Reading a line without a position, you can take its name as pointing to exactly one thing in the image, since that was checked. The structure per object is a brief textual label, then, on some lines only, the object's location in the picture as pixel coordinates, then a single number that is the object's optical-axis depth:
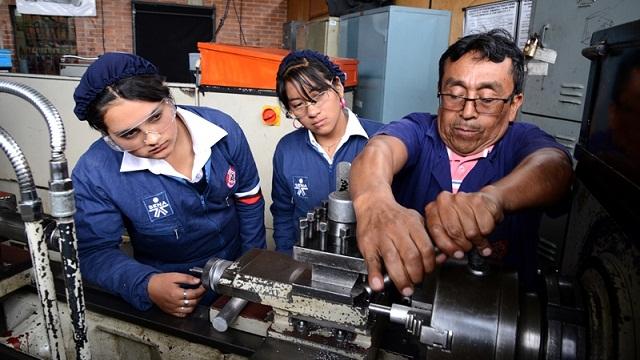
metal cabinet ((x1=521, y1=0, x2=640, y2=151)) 1.63
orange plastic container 2.18
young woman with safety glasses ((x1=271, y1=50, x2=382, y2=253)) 1.39
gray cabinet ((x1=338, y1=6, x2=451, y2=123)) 2.70
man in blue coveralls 0.65
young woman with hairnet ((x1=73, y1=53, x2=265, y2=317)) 1.04
